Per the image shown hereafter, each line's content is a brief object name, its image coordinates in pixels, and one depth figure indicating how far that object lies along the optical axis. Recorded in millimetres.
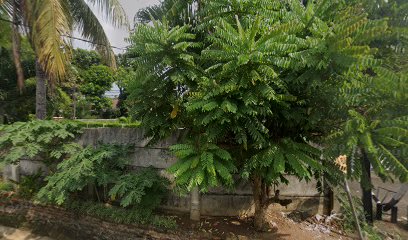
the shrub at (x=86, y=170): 5934
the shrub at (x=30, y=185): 7488
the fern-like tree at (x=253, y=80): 3719
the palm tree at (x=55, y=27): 6812
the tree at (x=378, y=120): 3240
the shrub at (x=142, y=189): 5508
